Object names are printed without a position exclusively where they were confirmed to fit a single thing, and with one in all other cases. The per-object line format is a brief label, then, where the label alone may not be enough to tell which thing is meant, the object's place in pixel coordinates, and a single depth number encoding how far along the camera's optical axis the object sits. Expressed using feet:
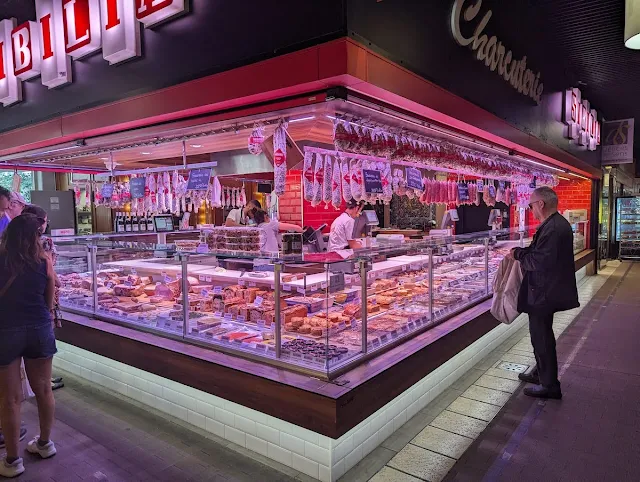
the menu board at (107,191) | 23.64
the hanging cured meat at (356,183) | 16.99
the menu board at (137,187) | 21.83
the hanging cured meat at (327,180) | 16.08
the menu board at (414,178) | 20.12
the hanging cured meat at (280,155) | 13.57
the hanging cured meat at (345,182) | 16.97
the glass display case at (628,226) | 54.08
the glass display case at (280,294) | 11.32
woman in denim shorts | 10.57
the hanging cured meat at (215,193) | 19.24
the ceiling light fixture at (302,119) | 13.65
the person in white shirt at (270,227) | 20.48
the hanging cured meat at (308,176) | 15.12
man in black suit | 14.05
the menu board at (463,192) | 26.50
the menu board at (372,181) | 16.97
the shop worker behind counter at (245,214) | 24.74
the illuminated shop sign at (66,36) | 15.48
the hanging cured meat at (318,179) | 15.69
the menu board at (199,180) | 17.76
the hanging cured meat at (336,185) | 16.47
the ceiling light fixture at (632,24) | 13.85
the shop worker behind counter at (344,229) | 23.80
